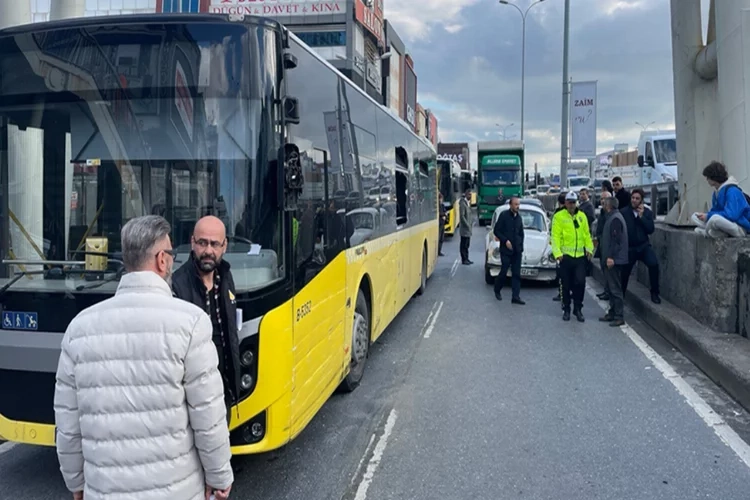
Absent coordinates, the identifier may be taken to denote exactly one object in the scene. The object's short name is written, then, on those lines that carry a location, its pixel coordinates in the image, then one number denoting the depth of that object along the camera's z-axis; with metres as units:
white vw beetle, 12.99
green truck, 30.58
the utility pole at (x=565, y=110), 22.64
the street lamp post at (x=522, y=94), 44.54
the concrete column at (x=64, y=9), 10.71
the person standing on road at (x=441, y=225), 19.95
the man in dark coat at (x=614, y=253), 9.32
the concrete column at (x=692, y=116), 10.76
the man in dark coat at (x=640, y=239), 9.91
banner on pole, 22.03
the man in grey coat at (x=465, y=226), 17.09
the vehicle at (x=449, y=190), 24.72
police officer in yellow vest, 9.80
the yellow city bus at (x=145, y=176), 3.86
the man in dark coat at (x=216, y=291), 3.51
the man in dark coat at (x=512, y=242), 11.41
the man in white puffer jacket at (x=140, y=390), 2.26
